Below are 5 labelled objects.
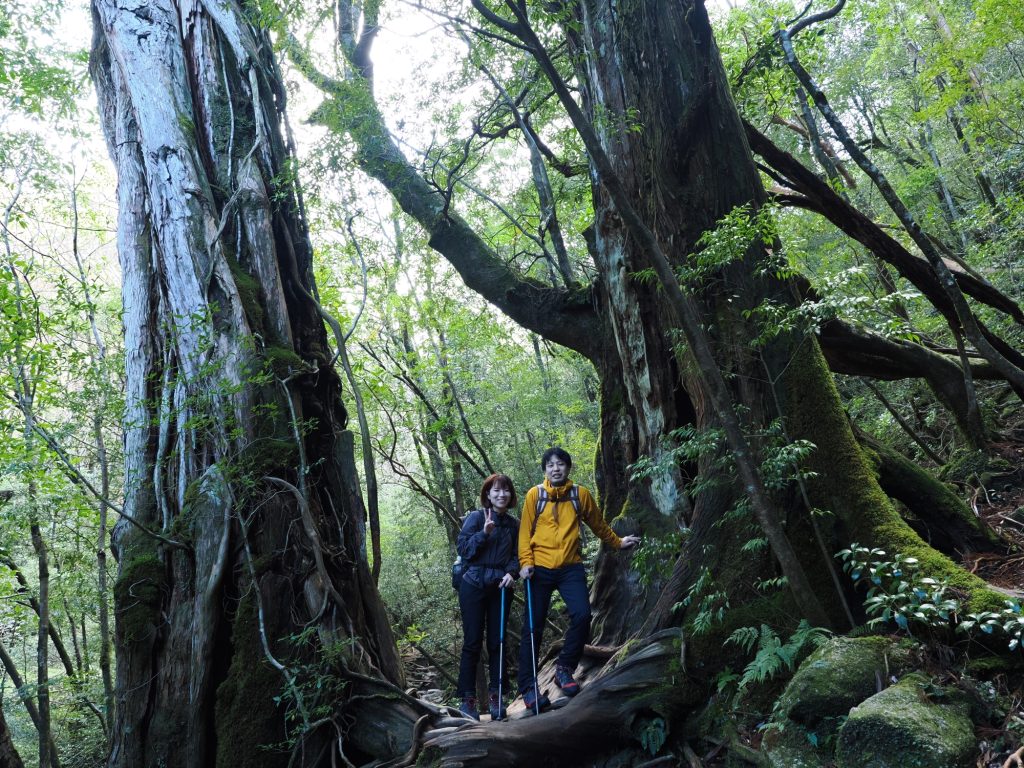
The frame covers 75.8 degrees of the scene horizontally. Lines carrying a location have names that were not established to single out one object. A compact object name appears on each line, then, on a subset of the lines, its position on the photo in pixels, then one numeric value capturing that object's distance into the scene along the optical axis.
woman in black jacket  4.78
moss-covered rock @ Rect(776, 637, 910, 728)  3.07
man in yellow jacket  4.63
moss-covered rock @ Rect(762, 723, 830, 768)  3.01
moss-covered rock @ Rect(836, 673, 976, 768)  2.50
